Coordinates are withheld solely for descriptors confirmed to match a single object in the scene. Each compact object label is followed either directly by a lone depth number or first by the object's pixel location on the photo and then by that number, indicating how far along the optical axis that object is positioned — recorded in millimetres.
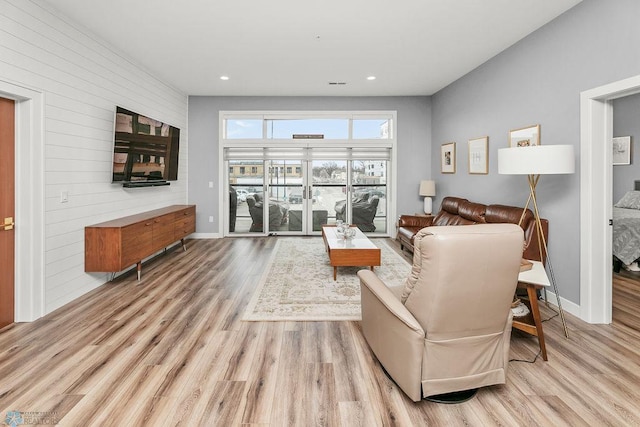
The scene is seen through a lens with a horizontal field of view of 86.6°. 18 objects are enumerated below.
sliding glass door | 7094
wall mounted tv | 4234
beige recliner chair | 1702
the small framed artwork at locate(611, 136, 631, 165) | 5750
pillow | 5375
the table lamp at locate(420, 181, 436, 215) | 6578
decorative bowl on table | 4625
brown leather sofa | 3494
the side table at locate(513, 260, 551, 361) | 2338
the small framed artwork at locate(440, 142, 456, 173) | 5973
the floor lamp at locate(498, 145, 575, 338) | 2744
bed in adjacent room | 4438
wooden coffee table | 4051
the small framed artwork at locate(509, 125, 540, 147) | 3754
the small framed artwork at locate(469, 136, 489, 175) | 4850
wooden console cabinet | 3736
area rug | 3205
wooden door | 2883
